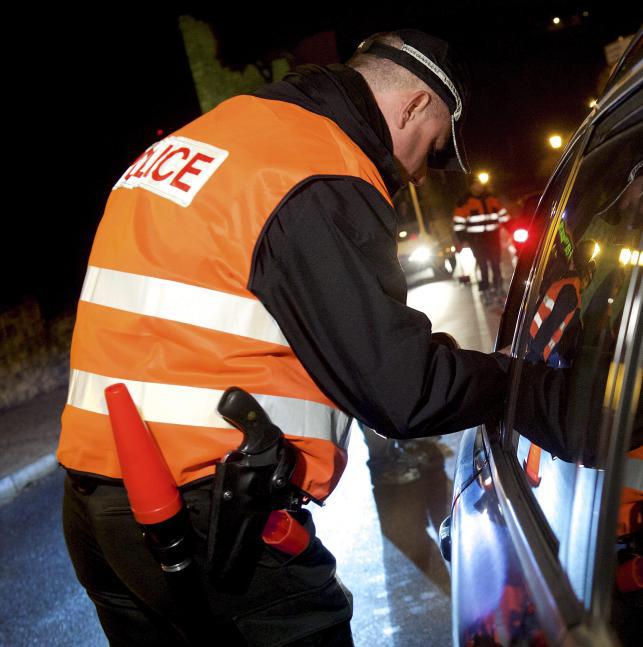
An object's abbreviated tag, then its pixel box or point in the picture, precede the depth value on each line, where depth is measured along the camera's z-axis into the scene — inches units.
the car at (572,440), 37.7
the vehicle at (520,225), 349.1
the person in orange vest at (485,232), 380.2
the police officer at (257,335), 52.0
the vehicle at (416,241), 496.1
